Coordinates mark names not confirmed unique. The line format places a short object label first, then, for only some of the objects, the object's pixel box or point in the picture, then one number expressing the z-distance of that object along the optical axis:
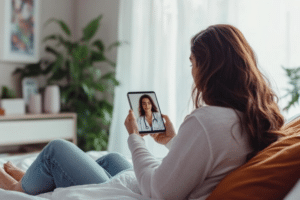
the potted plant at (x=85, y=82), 3.18
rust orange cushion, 0.83
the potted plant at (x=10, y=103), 2.95
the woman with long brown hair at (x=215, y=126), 0.86
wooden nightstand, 2.81
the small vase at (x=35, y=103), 3.15
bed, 0.97
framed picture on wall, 3.16
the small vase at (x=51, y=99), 3.17
